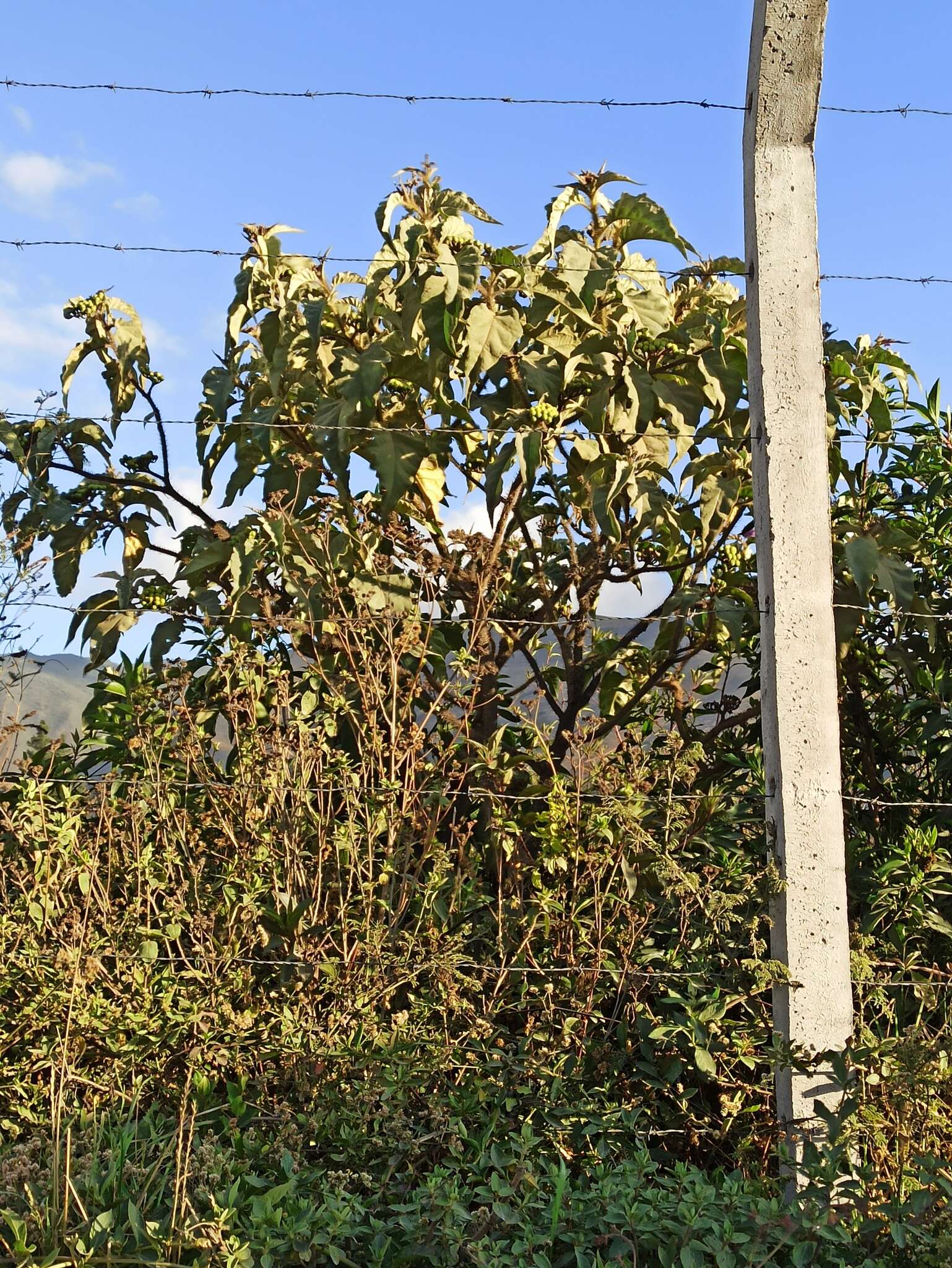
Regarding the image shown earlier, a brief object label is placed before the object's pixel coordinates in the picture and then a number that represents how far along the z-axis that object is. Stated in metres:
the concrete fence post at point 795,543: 2.86
